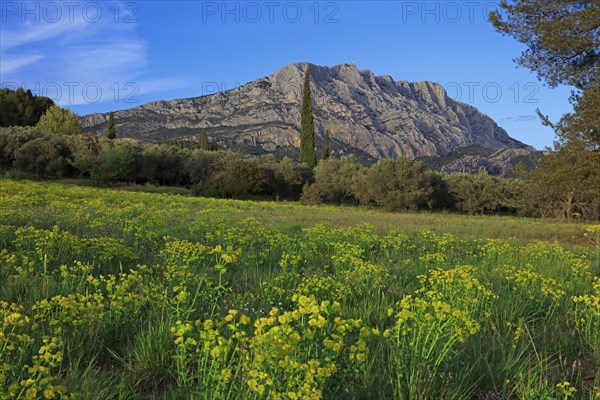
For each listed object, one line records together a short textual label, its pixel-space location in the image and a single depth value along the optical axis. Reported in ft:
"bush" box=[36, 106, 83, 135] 224.33
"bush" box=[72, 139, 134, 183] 146.41
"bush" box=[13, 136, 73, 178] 150.10
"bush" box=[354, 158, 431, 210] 135.54
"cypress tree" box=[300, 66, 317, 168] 217.56
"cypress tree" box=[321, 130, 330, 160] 246.68
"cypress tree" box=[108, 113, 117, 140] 245.45
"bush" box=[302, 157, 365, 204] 152.15
